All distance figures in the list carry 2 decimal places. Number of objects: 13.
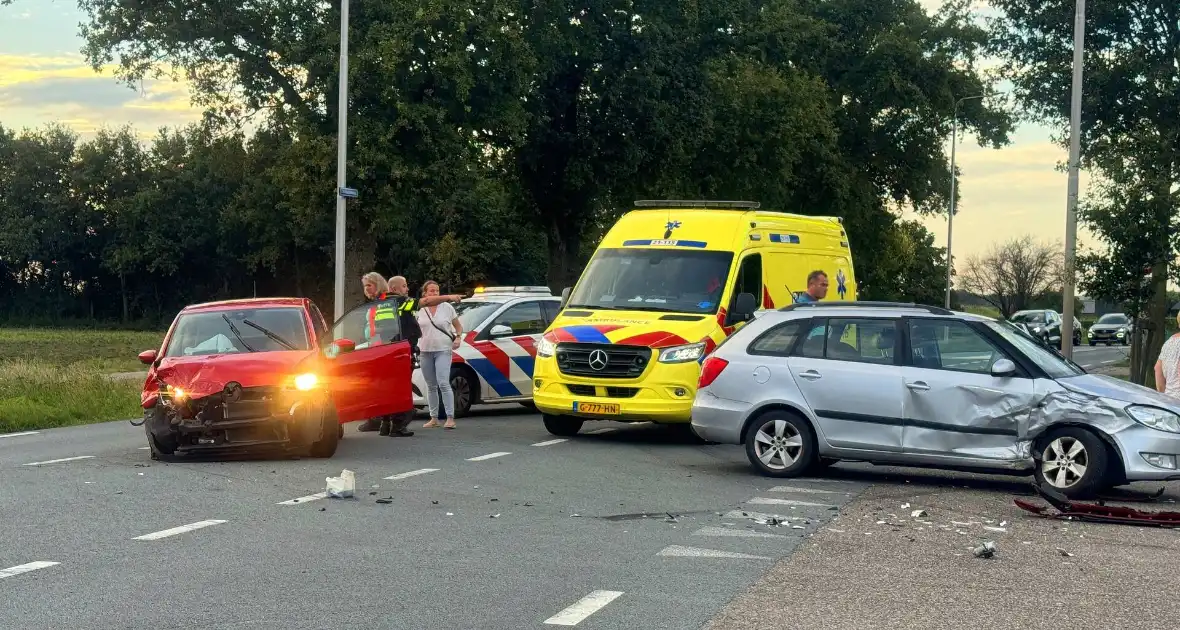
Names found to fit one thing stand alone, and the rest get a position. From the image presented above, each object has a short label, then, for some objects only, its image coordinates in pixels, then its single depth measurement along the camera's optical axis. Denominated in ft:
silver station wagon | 36.60
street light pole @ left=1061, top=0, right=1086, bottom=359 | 83.05
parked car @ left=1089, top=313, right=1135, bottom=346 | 216.13
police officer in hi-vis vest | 51.16
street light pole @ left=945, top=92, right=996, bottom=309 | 177.68
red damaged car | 42.32
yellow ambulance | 48.80
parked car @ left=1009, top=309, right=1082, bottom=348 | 181.37
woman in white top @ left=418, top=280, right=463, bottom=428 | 55.16
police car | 61.82
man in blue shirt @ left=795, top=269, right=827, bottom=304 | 52.90
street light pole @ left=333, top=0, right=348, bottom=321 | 88.53
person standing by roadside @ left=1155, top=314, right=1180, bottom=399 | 41.65
